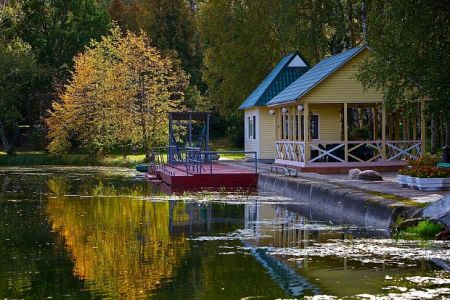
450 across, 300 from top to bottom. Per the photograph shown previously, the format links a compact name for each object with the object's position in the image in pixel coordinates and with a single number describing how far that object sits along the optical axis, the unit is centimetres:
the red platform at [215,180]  3016
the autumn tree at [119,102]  4975
